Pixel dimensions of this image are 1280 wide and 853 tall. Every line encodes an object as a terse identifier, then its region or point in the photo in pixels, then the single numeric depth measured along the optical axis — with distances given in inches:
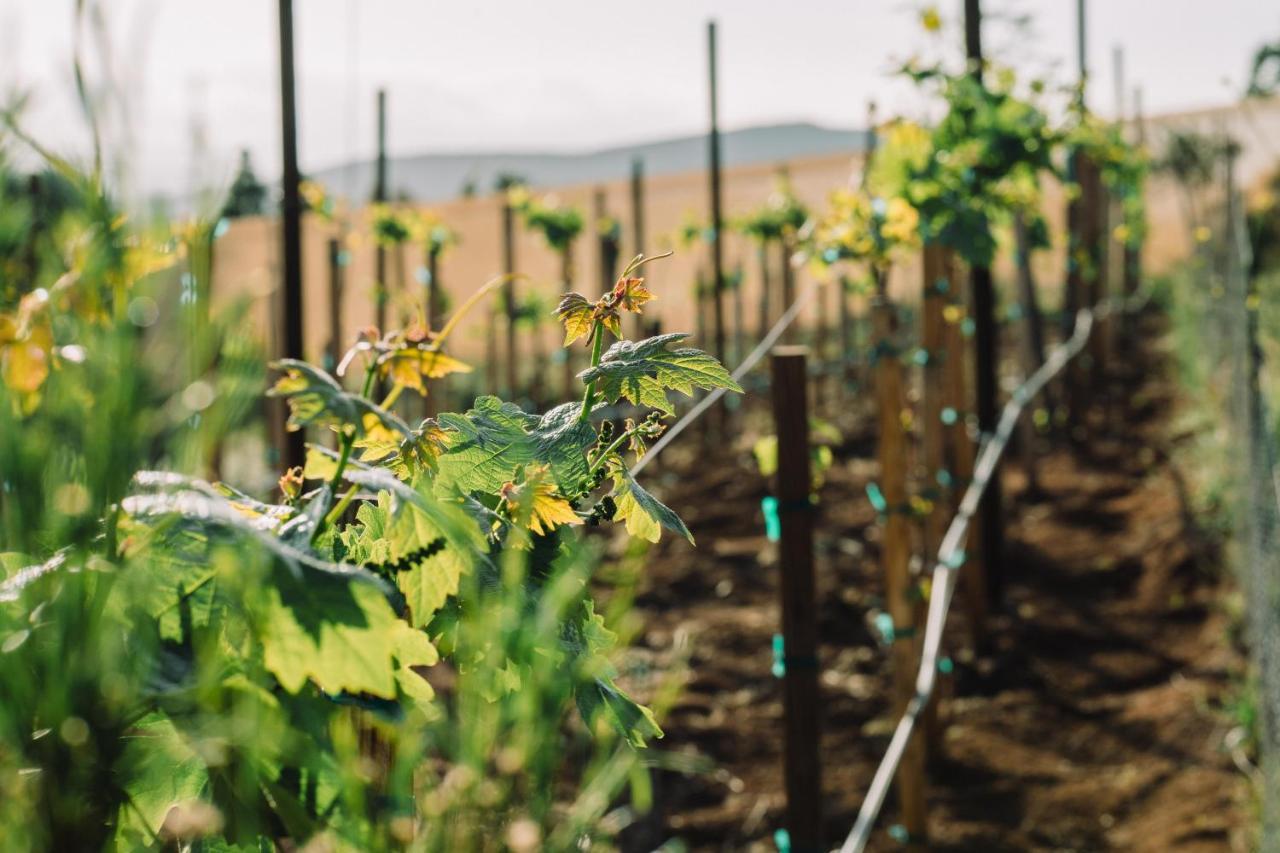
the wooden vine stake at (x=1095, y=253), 373.7
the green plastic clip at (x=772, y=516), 101.7
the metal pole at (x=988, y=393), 223.5
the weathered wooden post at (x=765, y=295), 429.7
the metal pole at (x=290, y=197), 123.6
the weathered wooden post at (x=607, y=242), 433.1
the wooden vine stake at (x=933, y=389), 172.9
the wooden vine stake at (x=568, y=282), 463.6
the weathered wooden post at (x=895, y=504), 146.3
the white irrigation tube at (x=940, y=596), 118.0
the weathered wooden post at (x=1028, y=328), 278.8
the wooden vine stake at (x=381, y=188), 341.7
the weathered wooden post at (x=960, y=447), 197.5
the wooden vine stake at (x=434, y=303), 356.2
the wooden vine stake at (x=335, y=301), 291.6
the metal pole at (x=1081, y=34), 443.5
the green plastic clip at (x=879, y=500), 146.2
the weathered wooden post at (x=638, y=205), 404.8
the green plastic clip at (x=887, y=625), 147.9
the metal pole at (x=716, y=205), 375.2
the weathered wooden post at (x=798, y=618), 97.4
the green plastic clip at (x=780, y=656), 100.0
